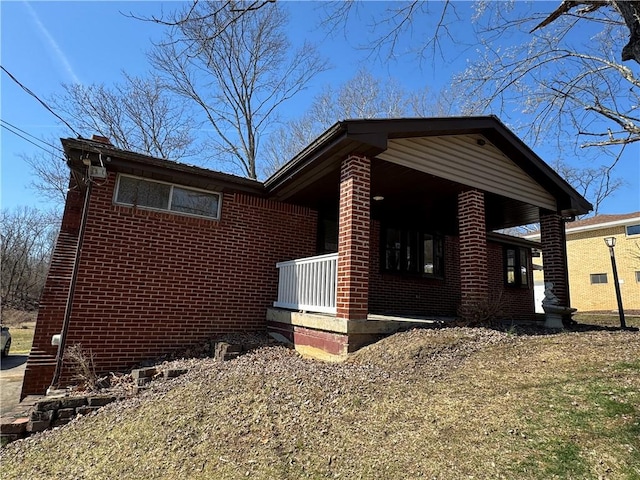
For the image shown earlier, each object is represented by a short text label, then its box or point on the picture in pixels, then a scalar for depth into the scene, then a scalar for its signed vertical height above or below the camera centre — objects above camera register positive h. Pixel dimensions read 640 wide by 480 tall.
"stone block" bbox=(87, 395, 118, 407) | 4.92 -1.51
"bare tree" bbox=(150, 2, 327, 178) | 18.24 +11.60
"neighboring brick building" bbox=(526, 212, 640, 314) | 19.75 +3.00
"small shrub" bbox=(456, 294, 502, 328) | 6.40 -0.11
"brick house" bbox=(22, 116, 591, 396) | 5.77 +1.28
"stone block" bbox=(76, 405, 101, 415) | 4.80 -1.60
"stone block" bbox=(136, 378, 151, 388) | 5.27 -1.33
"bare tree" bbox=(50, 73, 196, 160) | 18.08 +9.31
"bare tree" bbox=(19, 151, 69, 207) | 20.25 +6.08
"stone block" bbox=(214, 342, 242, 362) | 5.92 -0.91
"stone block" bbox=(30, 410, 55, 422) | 4.57 -1.62
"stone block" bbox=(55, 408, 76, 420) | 4.68 -1.62
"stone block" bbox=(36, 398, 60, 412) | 4.62 -1.50
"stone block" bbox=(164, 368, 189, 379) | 5.42 -1.18
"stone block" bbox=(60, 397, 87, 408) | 4.77 -1.50
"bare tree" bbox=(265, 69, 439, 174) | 19.14 +11.08
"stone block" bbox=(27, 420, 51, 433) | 4.52 -1.74
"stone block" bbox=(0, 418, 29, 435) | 4.45 -1.74
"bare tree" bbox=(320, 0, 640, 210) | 4.45 +4.34
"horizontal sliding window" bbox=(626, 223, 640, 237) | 19.83 +4.76
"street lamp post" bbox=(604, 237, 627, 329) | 8.85 +1.01
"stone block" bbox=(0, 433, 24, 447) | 4.40 -1.86
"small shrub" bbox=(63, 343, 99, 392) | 5.45 -1.20
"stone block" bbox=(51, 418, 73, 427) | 4.62 -1.71
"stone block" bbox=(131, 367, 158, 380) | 5.48 -1.23
